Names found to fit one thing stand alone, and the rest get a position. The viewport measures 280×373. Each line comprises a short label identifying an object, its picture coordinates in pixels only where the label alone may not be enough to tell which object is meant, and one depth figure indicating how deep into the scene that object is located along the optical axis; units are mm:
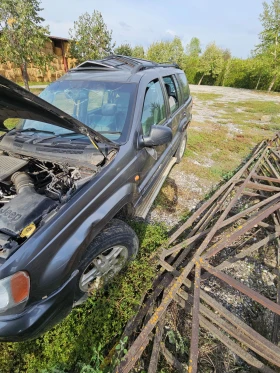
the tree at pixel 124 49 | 17605
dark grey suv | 1202
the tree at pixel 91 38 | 10250
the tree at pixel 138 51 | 25191
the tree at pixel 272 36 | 16734
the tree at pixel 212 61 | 27016
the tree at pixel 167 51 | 27078
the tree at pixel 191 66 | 29750
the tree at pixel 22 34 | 7457
